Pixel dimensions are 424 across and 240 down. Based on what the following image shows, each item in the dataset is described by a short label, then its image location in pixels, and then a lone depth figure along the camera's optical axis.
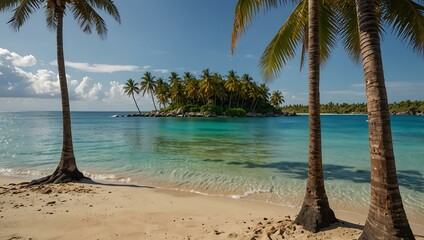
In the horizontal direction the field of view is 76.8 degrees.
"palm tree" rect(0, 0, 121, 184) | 10.09
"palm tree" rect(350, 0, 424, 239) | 3.48
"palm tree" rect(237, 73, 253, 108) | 82.75
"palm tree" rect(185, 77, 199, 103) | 79.06
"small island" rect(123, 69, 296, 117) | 79.25
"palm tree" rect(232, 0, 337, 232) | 5.22
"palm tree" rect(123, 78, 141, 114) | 91.06
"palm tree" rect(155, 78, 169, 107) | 88.75
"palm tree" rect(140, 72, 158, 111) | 86.68
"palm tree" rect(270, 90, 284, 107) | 118.71
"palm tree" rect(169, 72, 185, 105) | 84.62
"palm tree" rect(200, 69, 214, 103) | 75.81
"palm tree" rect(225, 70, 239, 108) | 78.81
